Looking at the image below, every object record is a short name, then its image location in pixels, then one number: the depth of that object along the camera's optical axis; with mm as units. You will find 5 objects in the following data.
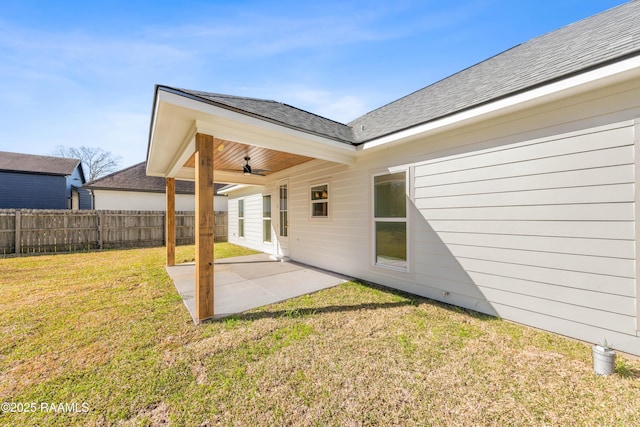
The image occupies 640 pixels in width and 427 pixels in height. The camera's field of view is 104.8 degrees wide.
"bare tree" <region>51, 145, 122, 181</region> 26406
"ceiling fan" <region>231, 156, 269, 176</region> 5938
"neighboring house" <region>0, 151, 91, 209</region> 14047
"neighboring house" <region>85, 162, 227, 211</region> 13828
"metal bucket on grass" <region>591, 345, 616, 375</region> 2160
